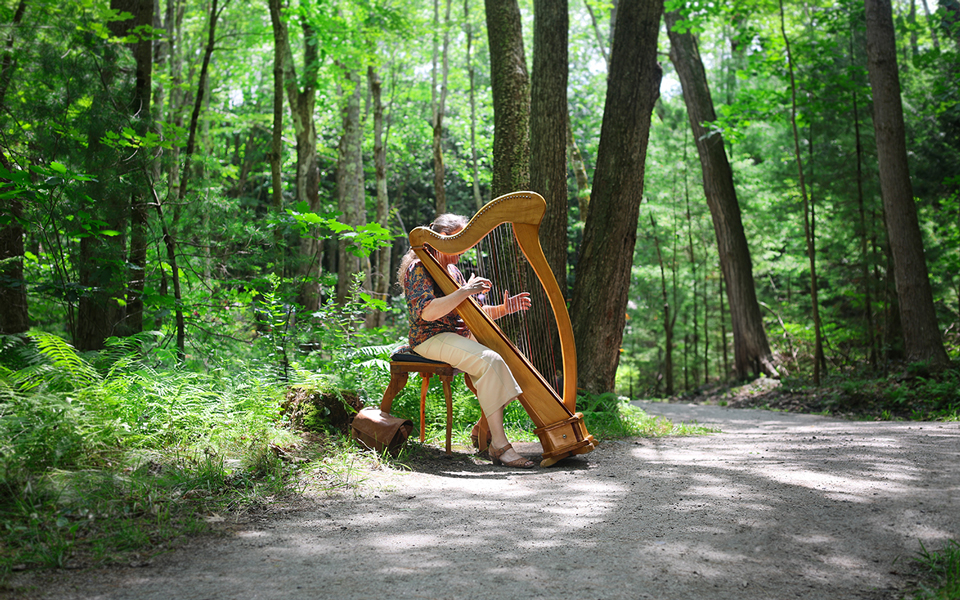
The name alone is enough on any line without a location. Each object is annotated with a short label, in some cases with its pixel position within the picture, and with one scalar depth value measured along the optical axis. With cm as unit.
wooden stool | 412
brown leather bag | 404
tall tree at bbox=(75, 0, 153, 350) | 458
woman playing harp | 391
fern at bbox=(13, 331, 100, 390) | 321
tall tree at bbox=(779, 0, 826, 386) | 934
